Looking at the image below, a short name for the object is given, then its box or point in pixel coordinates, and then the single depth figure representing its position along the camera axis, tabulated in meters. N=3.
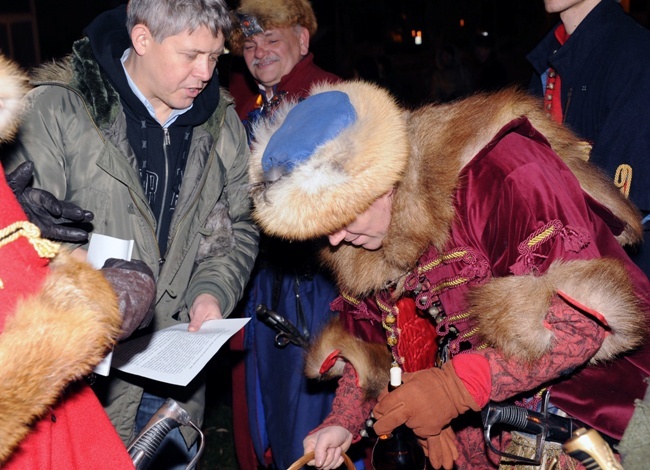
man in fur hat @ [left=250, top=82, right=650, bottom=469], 1.74
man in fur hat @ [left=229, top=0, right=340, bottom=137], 3.44
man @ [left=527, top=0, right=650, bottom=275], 2.48
